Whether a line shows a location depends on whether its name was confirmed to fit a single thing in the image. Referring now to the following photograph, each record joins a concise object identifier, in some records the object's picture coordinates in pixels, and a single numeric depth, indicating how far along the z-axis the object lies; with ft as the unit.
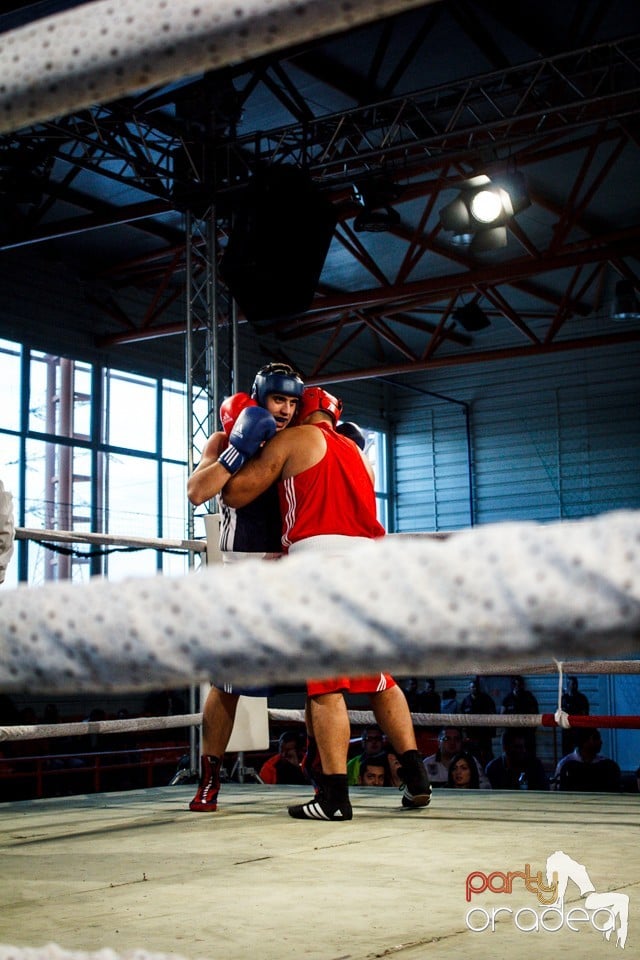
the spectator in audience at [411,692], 36.07
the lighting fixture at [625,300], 35.78
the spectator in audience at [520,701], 33.53
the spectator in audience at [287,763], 17.28
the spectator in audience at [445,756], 20.47
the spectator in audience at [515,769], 19.40
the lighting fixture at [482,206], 27.63
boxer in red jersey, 9.46
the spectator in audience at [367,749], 20.45
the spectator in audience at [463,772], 17.44
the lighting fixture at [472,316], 39.50
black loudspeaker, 23.08
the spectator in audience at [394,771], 19.26
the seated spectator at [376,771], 18.99
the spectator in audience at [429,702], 35.42
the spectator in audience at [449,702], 38.96
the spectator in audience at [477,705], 31.86
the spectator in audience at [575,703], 32.58
